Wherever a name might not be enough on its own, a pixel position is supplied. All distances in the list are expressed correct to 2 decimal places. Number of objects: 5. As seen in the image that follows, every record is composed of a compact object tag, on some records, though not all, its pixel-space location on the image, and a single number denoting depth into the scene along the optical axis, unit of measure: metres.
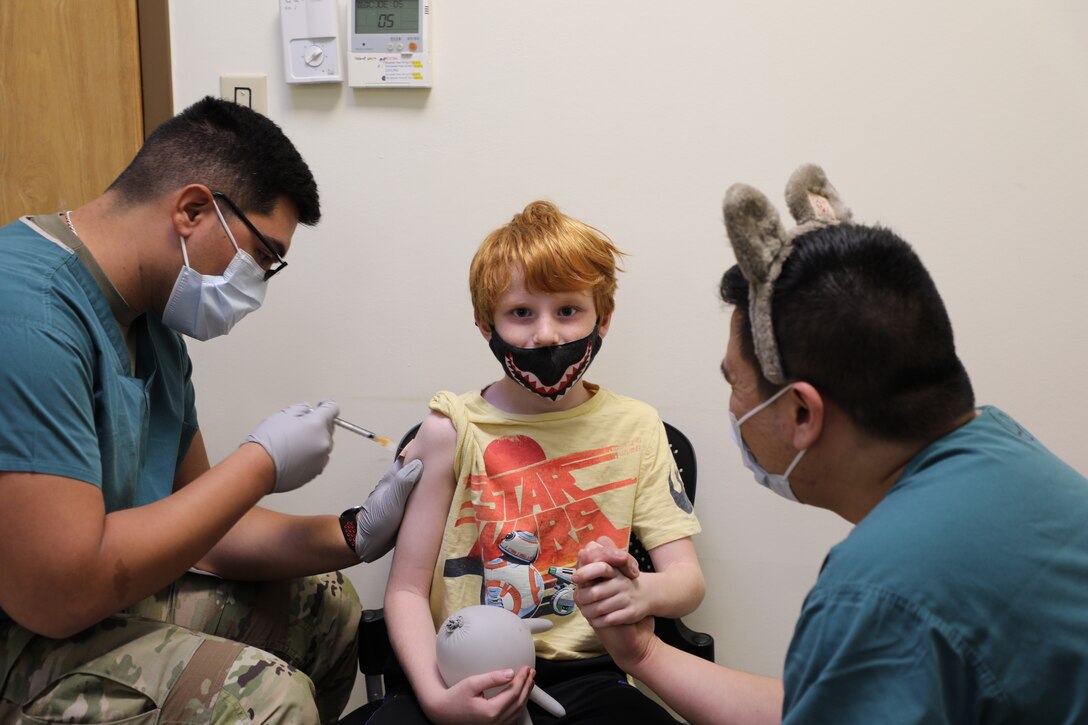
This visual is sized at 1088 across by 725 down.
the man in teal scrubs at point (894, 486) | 0.78
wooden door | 1.86
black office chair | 1.53
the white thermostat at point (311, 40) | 1.80
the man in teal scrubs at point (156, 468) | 1.11
